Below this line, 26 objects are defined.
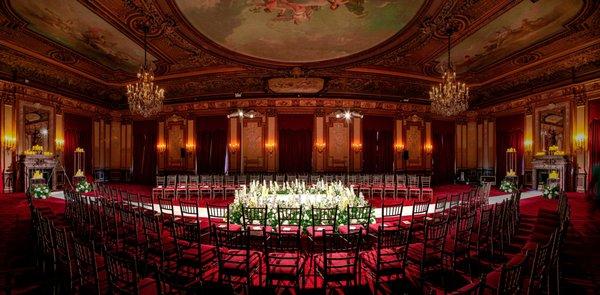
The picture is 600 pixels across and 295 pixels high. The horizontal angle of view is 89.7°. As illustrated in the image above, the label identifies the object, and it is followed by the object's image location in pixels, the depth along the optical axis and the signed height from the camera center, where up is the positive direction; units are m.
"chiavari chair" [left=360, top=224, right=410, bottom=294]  3.68 -1.48
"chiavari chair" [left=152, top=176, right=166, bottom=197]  11.39 -1.43
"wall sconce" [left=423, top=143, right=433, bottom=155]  16.72 +0.12
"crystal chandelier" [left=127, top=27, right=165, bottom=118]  8.61 +1.61
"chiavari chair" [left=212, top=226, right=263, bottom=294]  3.50 -1.46
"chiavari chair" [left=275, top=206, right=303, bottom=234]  4.96 -1.19
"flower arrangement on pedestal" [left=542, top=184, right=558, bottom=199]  9.33 -1.33
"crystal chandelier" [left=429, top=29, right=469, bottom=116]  8.78 +1.53
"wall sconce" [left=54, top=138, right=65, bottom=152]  13.39 +0.36
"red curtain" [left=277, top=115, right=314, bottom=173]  15.85 +0.42
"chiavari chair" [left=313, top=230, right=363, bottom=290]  3.50 -1.49
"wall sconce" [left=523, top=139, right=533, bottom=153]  13.64 +0.21
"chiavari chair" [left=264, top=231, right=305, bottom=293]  3.57 -1.48
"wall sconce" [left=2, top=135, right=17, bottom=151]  11.16 +0.39
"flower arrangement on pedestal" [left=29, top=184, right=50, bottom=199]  9.12 -1.19
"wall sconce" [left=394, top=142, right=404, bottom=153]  16.37 +0.18
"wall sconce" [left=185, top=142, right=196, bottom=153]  16.28 +0.24
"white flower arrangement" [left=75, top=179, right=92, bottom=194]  10.39 -1.21
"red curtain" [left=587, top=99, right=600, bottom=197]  10.84 +0.56
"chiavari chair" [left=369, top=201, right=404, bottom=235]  5.09 -1.36
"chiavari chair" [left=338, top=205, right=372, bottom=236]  5.23 -1.24
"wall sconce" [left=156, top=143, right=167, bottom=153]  16.52 +0.25
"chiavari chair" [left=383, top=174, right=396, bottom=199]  11.70 -1.40
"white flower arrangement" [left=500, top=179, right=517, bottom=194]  11.33 -1.38
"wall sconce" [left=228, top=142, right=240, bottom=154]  15.77 +0.22
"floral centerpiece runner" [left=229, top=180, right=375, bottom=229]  5.40 -1.03
